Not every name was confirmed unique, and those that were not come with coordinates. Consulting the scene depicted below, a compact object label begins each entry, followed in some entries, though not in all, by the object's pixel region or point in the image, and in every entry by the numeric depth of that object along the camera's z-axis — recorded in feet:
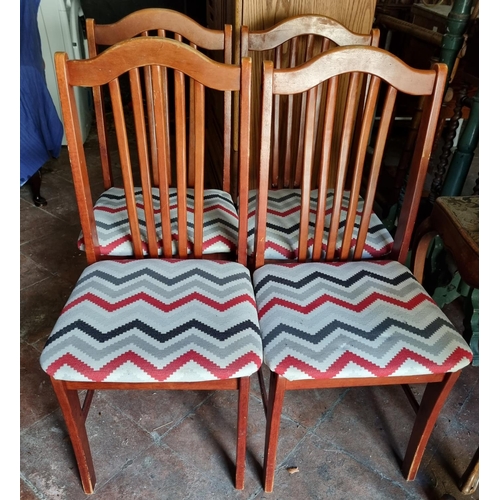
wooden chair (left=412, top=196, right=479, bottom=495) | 3.87
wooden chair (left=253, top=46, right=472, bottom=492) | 3.61
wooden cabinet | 5.51
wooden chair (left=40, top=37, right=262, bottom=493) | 3.48
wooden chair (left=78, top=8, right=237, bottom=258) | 4.62
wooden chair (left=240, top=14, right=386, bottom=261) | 4.75
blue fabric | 7.77
